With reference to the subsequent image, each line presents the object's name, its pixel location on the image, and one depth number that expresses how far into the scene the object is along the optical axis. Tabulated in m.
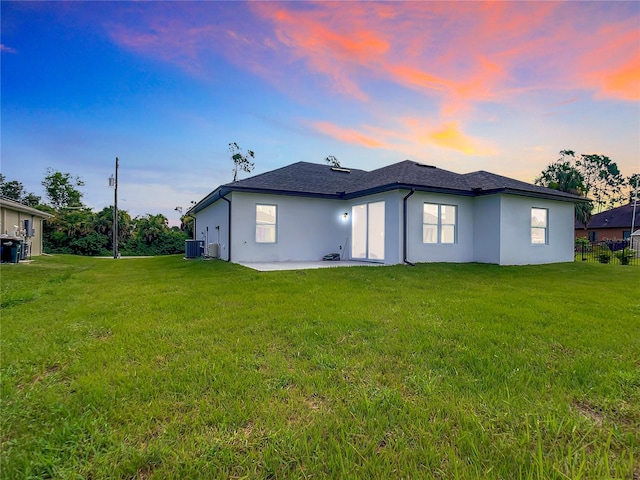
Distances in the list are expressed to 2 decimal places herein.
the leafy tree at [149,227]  23.05
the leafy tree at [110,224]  22.47
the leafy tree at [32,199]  31.70
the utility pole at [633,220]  28.27
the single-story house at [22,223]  13.70
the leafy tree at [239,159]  27.00
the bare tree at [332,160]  28.77
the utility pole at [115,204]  19.88
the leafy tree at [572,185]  25.90
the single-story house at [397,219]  10.40
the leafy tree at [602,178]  41.88
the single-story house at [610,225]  30.47
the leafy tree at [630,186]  41.46
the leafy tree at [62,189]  31.83
